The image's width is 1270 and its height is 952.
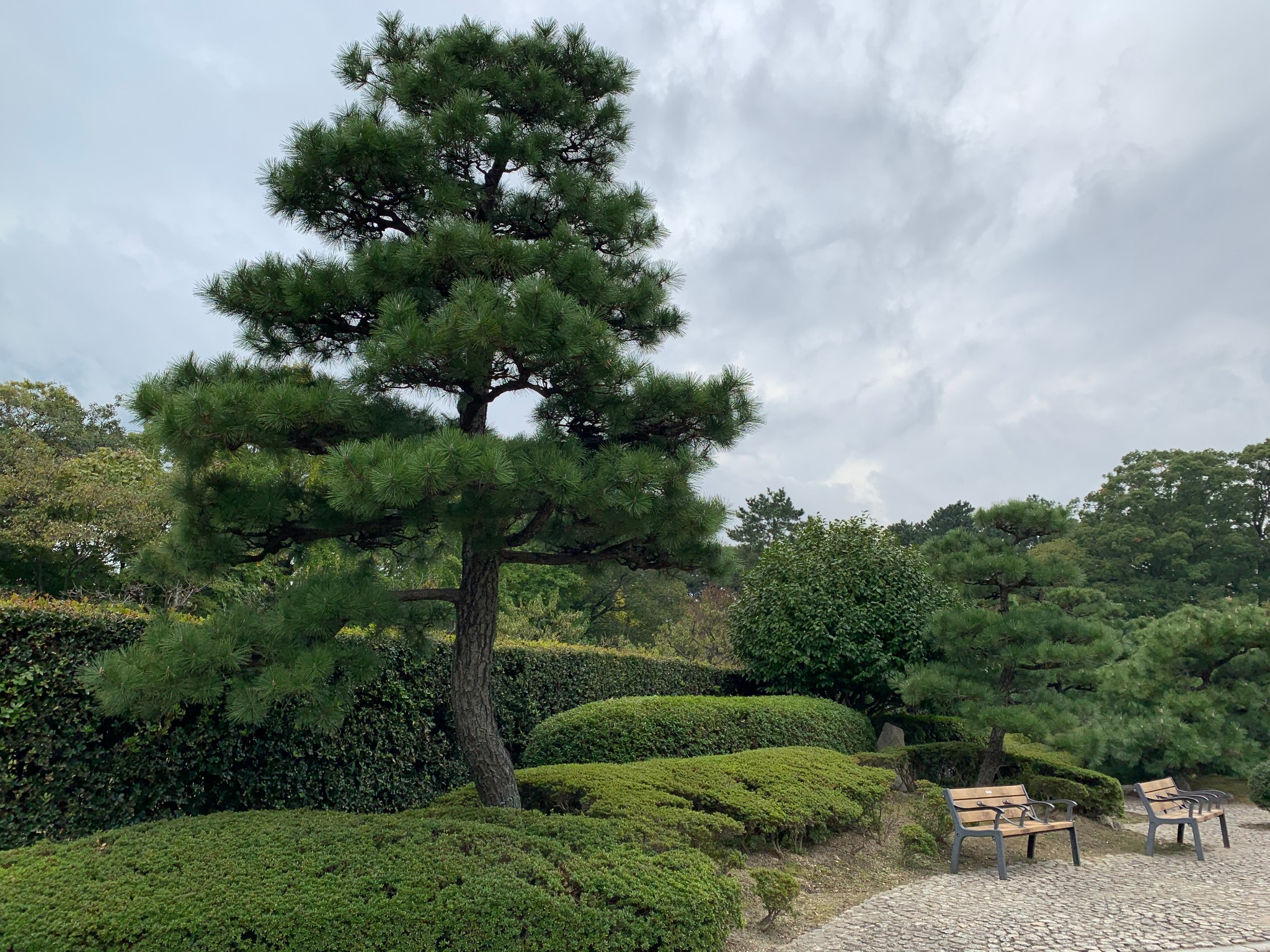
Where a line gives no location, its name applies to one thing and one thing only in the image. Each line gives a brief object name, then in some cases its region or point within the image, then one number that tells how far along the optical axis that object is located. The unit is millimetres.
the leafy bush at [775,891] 4191
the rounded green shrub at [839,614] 10086
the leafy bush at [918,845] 5801
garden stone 9844
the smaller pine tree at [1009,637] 7148
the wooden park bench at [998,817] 5438
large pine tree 3893
